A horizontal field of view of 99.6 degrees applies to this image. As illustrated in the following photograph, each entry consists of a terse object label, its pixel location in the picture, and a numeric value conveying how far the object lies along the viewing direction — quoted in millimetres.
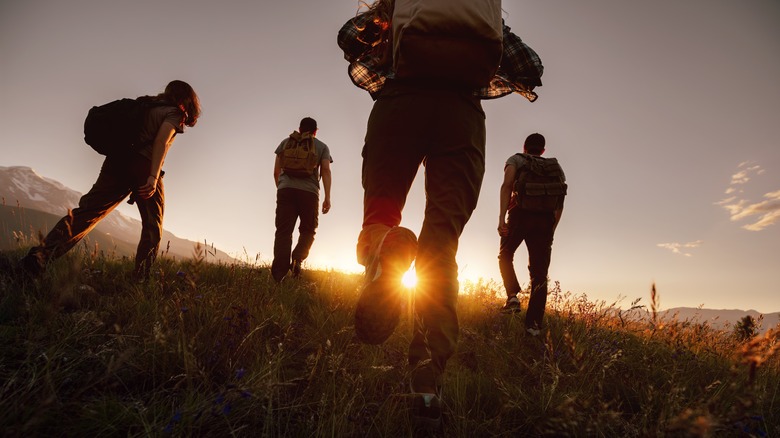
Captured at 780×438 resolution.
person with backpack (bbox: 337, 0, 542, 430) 1563
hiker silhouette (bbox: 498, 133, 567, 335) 3658
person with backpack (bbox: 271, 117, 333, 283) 4648
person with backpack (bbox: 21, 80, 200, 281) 3152
